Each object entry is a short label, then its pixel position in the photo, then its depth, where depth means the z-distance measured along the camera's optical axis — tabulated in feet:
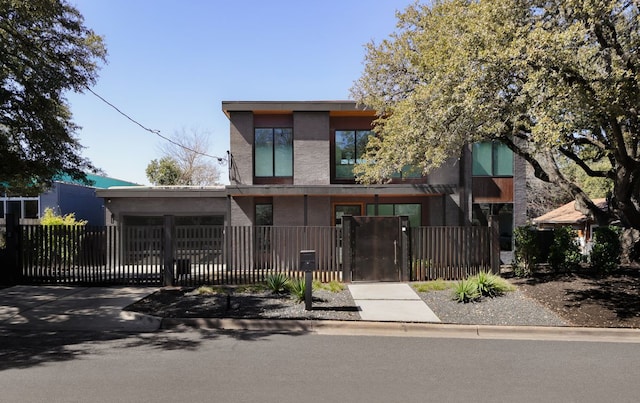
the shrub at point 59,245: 39.86
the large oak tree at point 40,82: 35.27
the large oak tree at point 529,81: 26.71
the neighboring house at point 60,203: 68.59
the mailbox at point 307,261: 30.22
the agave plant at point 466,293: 32.73
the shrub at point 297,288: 32.86
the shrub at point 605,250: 39.29
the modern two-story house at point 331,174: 54.90
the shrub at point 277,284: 35.99
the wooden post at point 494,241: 41.22
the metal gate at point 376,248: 41.24
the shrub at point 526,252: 40.45
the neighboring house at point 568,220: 70.85
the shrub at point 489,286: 33.71
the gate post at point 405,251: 41.04
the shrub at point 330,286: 37.17
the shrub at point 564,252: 40.45
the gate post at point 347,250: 40.91
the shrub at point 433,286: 36.65
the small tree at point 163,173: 127.65
